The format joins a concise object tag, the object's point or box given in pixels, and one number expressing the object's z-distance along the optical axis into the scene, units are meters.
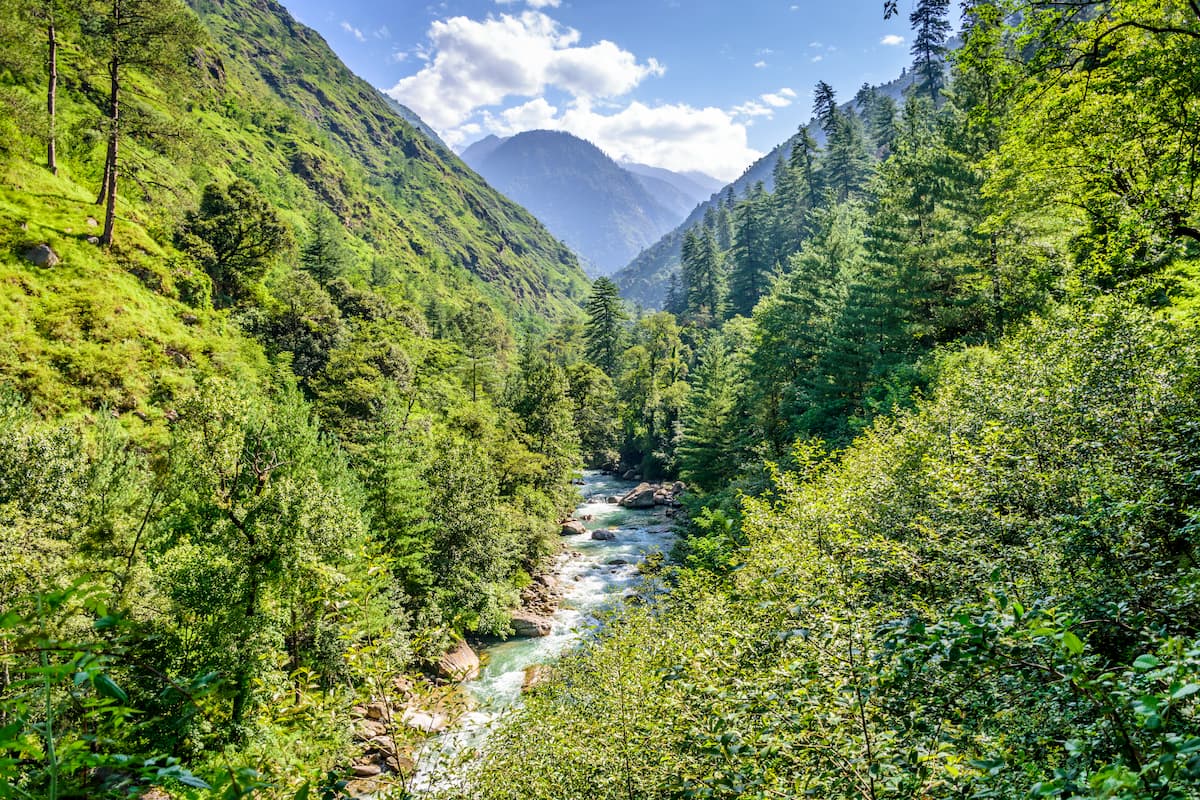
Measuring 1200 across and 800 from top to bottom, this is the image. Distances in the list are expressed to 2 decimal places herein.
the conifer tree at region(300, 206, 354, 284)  51.25
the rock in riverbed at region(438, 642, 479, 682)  22.42
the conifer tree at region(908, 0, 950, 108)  66.38
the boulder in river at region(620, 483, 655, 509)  50.38
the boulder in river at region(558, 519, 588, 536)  42.09
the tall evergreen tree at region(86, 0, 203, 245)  25.86
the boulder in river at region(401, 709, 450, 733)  19.22
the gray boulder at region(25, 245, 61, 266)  24.78
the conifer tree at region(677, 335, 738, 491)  38.38
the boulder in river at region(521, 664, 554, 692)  20.52
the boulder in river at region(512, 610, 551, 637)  26.73
